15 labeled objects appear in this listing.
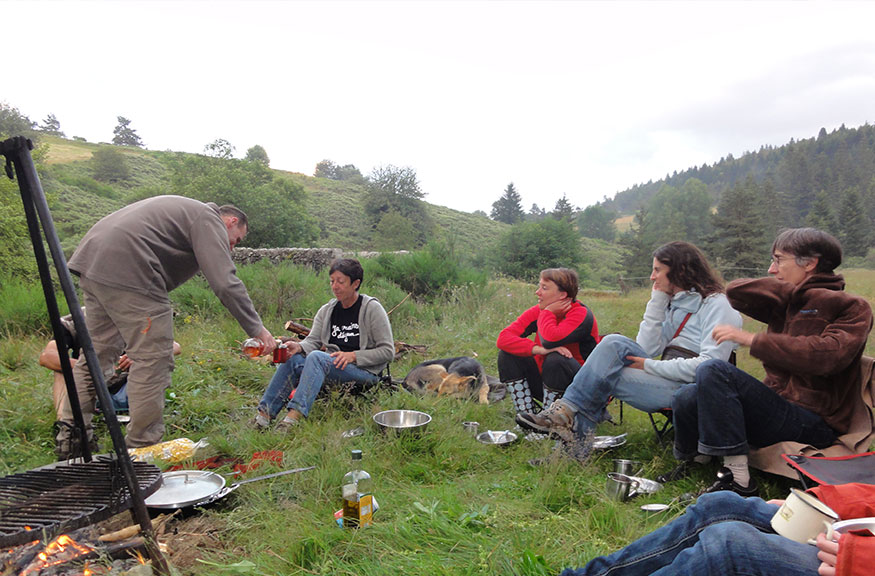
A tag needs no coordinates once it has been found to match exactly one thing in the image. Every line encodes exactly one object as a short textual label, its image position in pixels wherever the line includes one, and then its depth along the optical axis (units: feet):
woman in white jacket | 10.82
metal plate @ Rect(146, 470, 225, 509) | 8.19
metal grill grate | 5.78
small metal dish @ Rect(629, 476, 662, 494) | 9.39
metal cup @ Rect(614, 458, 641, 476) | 10.38
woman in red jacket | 13.35
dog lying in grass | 15.80
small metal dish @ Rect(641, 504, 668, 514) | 8.44
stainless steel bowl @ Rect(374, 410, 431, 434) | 12.25
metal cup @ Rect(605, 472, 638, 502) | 8.90
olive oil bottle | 7.61
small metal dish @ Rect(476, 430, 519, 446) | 12.03
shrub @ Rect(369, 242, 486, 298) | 35.92
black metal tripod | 6.46
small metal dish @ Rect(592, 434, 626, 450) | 11.35
